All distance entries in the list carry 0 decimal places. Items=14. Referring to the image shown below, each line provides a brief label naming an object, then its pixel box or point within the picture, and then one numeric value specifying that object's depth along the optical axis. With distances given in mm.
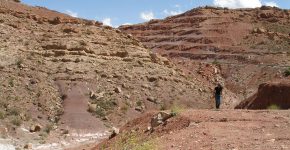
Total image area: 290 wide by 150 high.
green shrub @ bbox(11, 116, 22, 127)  16610
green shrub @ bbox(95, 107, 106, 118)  18723
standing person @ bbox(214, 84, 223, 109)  14476
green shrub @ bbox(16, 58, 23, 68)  19533
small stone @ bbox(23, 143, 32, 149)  14842
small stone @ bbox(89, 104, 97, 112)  18807
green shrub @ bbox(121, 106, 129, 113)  19483
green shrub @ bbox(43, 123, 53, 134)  16711
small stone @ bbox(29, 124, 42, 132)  16610
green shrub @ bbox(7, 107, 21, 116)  17136
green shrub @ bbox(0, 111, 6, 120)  16789
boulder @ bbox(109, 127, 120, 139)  11817
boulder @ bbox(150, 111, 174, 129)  10229
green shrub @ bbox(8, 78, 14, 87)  18450
